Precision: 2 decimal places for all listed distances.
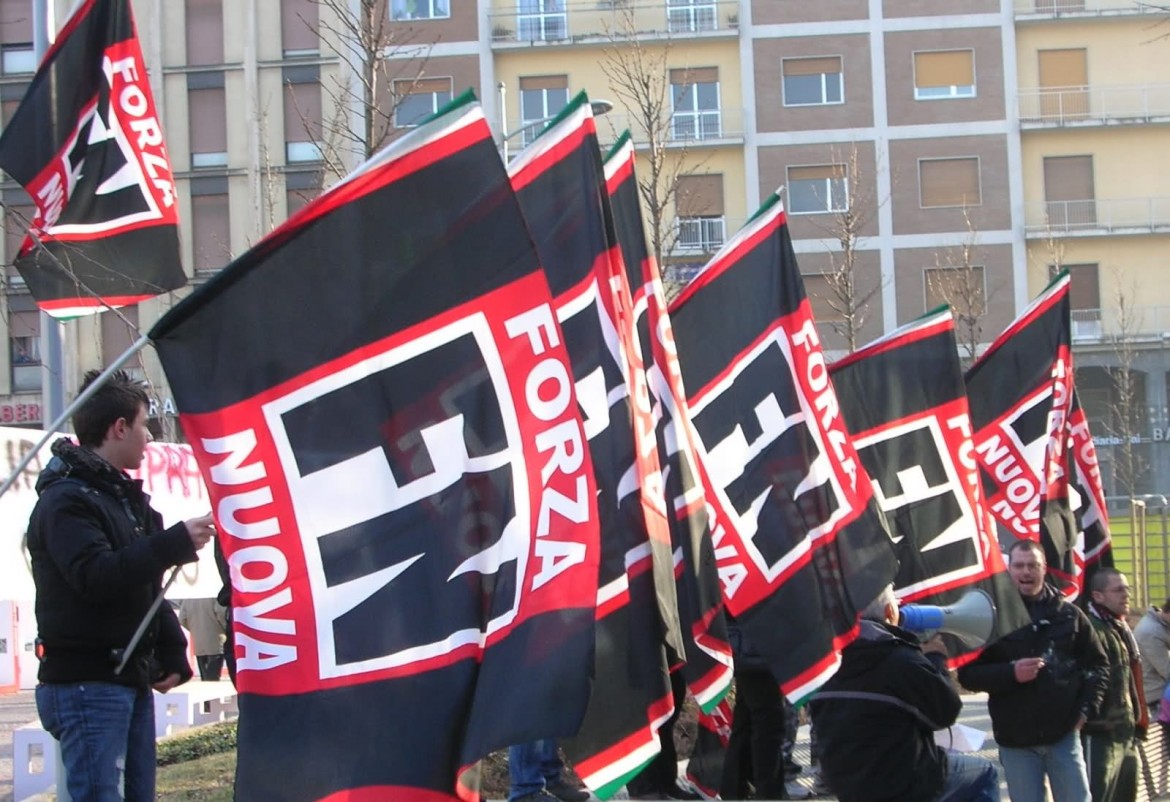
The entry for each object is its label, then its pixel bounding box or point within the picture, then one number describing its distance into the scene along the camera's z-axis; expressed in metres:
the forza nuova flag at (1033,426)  10.67
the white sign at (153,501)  9.70
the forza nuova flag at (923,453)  9.30
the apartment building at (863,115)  41.12
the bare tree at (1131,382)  38.02
